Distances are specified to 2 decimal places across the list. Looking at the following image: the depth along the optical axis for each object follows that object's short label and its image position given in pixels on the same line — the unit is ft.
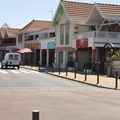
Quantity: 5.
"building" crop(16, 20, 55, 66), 207.62
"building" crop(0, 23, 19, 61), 306.96
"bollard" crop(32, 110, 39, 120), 26.86
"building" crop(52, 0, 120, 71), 145.28
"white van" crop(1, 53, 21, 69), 164.44
